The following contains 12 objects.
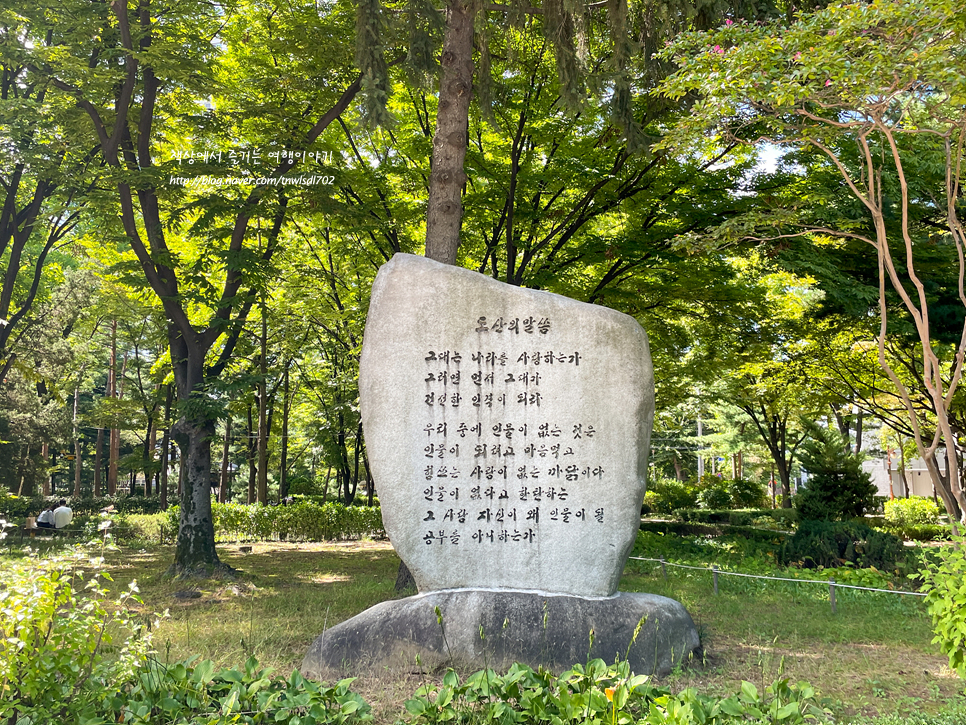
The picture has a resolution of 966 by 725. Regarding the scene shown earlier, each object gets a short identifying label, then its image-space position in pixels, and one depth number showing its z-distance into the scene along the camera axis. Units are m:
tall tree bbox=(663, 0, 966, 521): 5.57
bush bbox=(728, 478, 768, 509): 28.23
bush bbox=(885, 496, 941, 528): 20.38
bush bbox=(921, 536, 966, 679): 4.41
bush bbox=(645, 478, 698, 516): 28.48
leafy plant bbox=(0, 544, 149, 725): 3.28
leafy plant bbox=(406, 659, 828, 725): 3.53
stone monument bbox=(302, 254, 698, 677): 6.10
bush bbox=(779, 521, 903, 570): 10.84
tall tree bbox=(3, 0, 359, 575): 9.69
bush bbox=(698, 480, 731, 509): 27.84
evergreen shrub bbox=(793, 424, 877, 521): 14.73
